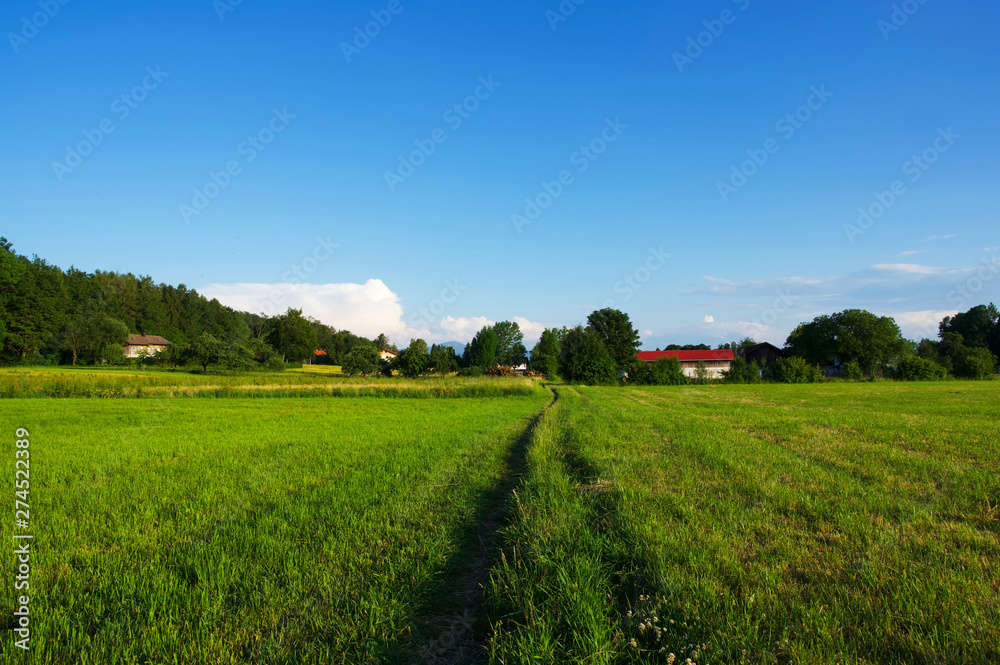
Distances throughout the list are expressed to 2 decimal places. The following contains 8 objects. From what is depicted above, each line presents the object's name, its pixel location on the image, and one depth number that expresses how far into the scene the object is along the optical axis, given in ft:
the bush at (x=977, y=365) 228.63
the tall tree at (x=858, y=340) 253.65
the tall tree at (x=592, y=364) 220.64
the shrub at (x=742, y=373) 226.58
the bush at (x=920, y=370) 225.15
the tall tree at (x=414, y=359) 239.09
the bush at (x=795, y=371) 229.45
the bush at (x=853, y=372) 232.32
